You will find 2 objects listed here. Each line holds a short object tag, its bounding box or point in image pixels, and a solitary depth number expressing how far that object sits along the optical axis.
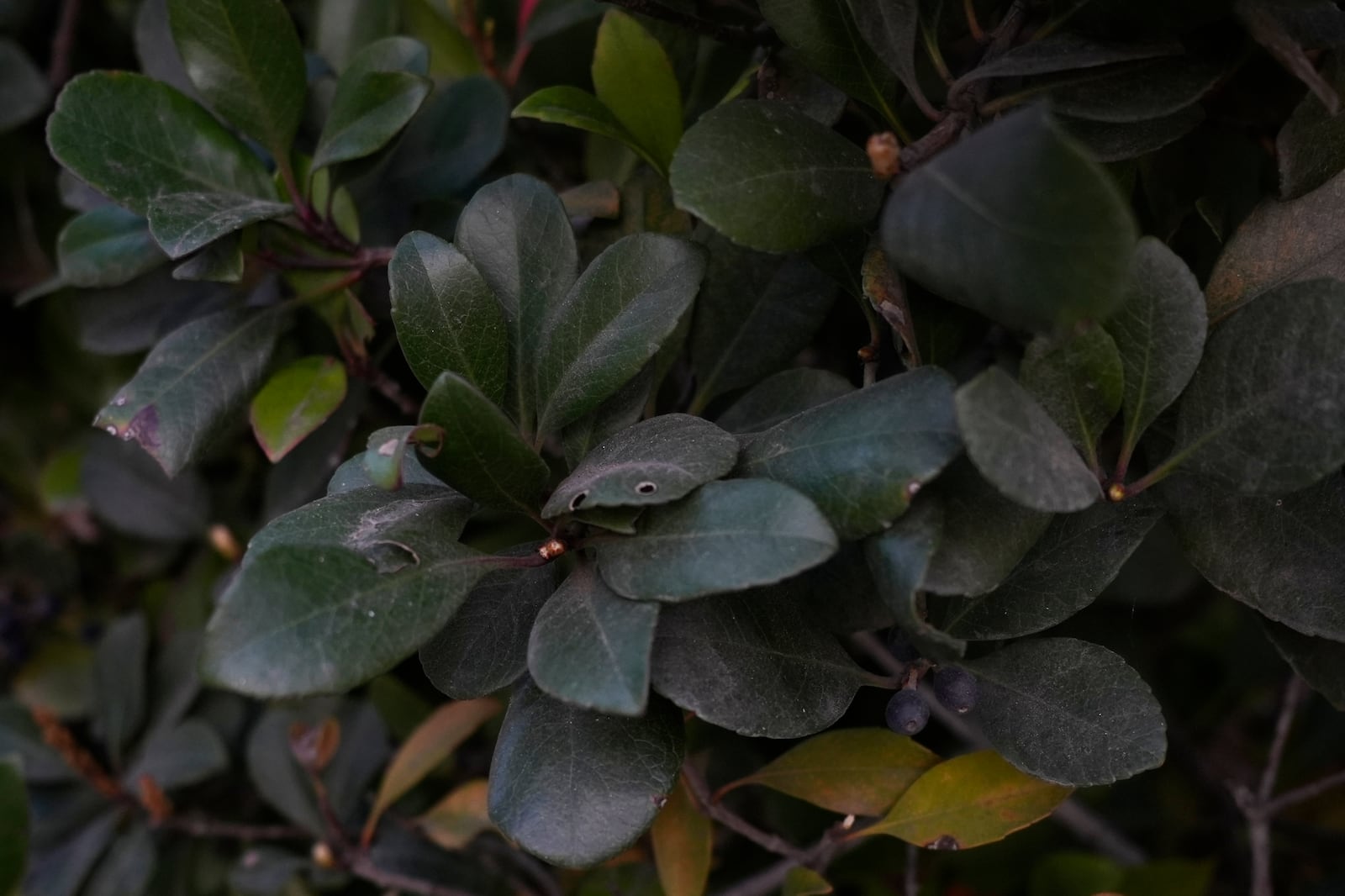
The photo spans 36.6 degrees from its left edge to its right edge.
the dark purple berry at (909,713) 0.43
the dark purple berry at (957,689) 0.43
